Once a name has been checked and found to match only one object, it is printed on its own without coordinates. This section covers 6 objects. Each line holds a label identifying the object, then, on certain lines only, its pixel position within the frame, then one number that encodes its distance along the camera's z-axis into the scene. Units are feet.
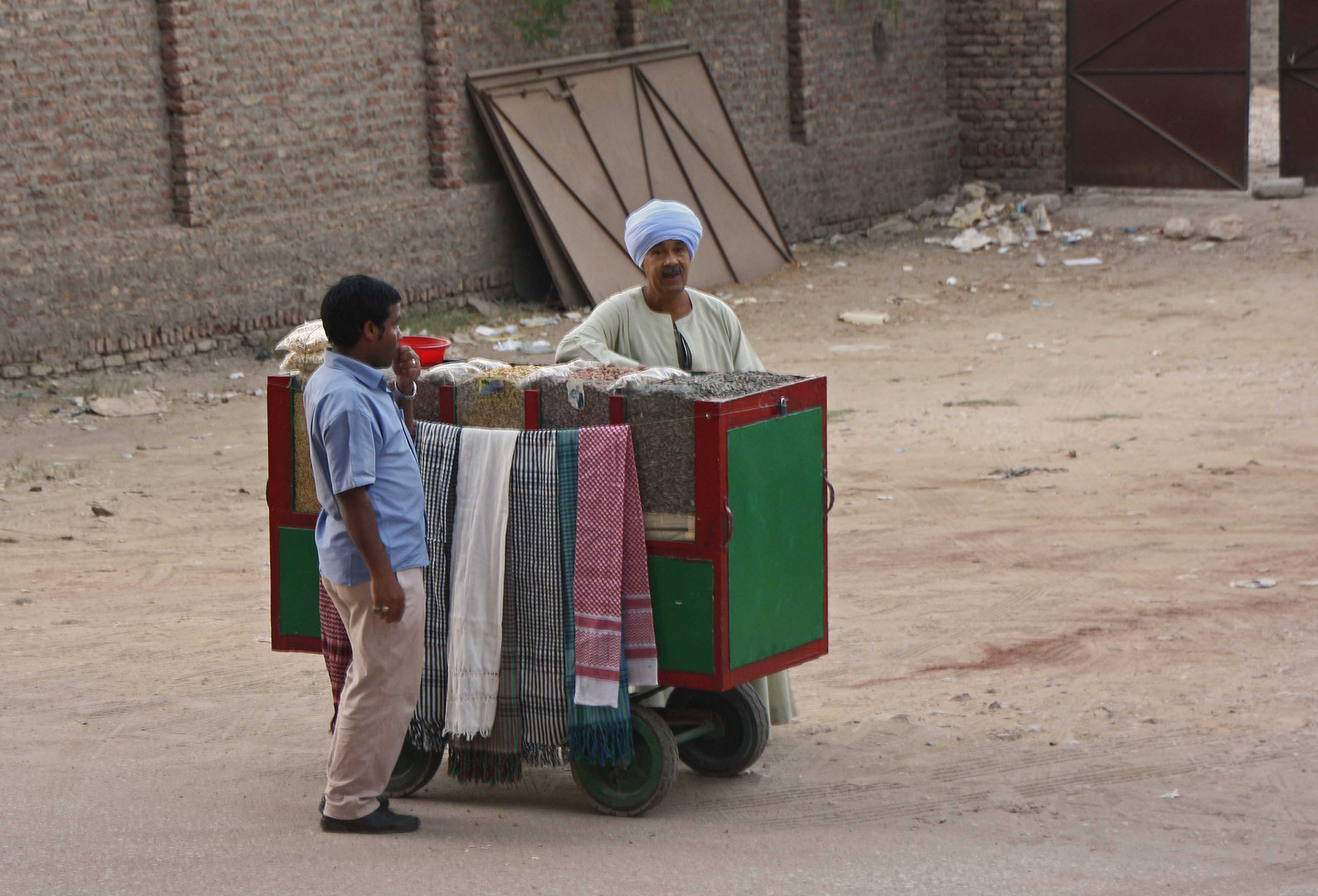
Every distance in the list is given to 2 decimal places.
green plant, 89.15
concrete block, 106.32
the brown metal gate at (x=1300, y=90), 107.45
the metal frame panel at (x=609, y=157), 88.12
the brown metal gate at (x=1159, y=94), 108.06
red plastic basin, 29.73
